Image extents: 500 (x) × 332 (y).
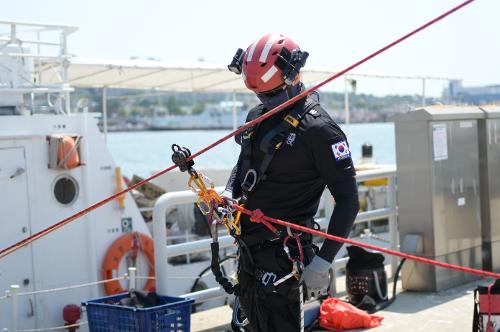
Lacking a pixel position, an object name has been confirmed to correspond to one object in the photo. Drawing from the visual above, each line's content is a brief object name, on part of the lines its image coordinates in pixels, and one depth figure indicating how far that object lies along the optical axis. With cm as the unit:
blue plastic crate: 508
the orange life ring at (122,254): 916
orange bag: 591
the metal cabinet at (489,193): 746
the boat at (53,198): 845
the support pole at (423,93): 1704
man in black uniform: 365
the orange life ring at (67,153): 869
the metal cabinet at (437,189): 695
